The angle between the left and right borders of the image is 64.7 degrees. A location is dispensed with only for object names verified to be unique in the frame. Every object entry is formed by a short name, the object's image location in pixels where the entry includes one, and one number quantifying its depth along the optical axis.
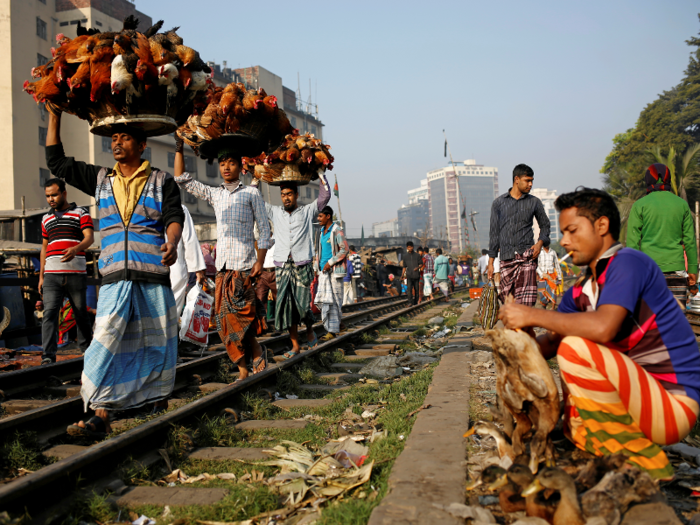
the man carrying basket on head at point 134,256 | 3.93
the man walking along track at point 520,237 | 5.90
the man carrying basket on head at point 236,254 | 5.40
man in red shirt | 6.56
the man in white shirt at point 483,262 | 17.52
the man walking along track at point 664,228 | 5.89
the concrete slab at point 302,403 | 4.83
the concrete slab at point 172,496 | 2.79
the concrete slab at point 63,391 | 5.25
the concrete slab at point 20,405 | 4.57
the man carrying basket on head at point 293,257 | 7.05
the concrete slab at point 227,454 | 3.49
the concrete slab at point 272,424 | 4.16
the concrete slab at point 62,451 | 3.54
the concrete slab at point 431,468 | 2.31
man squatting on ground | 2.42
